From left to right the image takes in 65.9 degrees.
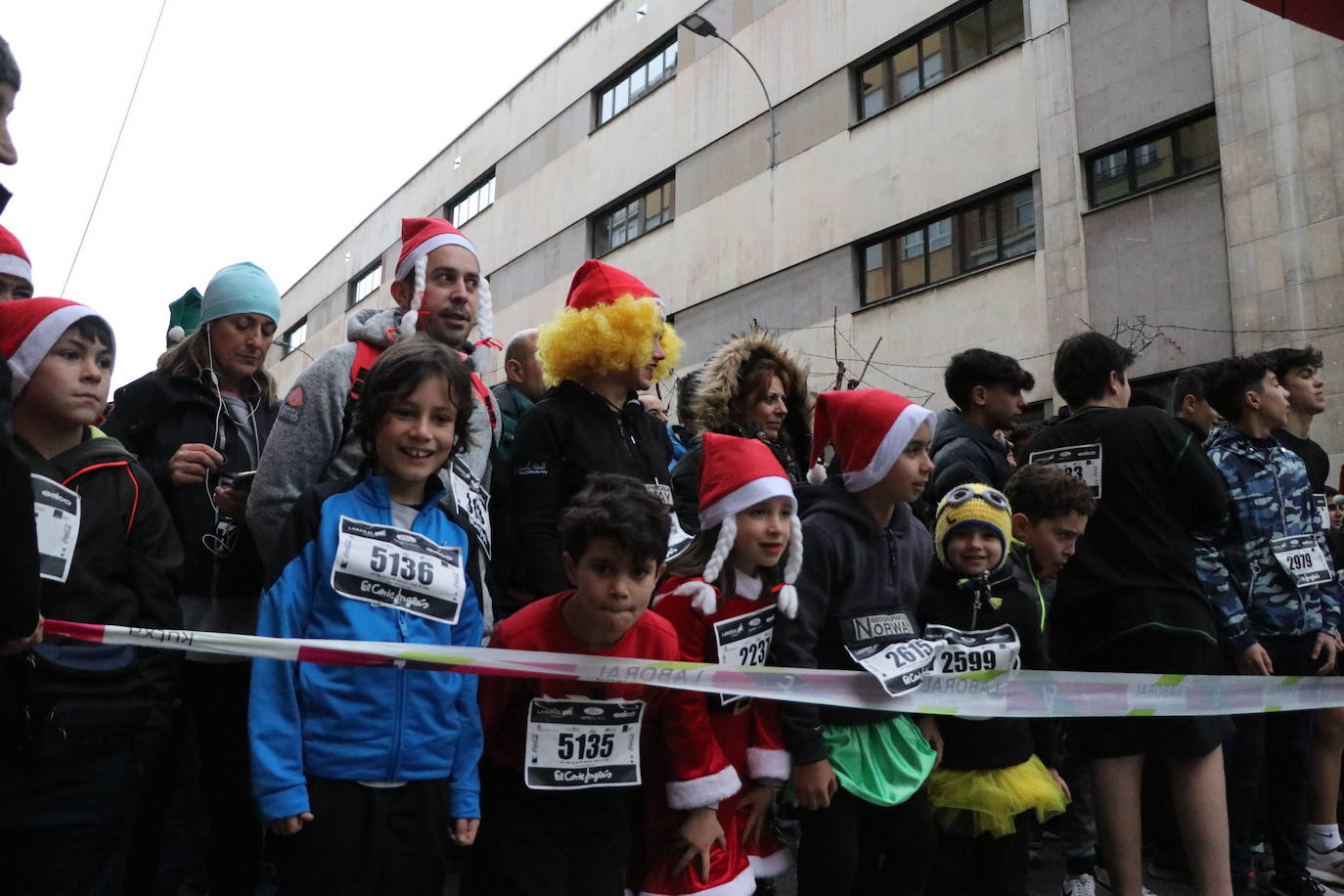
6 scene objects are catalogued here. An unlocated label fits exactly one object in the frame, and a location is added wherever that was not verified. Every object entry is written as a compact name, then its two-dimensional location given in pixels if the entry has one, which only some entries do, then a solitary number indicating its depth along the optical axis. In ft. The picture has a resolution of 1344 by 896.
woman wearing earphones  9.73
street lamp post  54.35
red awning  18.76
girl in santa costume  9.22
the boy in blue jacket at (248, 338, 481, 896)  7.39
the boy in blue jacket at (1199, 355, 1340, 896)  13.92
